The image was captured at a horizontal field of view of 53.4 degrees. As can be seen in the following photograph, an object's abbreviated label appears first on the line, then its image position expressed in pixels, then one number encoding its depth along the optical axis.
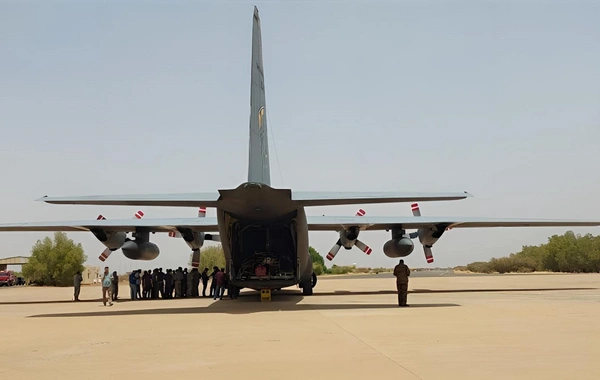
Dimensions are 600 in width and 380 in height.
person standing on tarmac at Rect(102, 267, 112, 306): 18.53
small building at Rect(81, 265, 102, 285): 55.40
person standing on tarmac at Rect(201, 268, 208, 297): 23.17
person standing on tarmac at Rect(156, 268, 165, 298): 22.95
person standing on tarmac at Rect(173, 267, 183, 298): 22.78
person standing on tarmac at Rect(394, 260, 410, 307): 15.38
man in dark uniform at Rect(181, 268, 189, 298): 23.20
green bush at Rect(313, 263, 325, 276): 71.75
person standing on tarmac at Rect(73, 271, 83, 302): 22.31
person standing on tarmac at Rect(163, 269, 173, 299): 22.39
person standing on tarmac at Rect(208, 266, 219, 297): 21.10
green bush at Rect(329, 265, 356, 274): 81.91
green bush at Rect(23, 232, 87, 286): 45.09
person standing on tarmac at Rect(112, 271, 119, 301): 21.45
